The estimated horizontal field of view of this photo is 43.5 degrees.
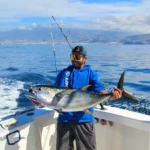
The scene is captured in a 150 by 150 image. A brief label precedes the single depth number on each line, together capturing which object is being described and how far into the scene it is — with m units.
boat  1.83
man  1.79
